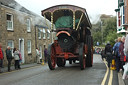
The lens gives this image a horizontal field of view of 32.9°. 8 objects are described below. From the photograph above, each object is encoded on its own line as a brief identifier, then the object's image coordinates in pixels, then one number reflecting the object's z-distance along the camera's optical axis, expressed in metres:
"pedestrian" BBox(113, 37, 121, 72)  10.35
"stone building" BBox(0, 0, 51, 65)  18.83
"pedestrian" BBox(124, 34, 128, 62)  5.92
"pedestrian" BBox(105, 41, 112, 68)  12.79
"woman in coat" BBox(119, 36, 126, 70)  9.17
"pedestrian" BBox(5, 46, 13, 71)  13.31
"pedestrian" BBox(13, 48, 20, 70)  14.48
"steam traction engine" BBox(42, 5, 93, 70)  11.12
